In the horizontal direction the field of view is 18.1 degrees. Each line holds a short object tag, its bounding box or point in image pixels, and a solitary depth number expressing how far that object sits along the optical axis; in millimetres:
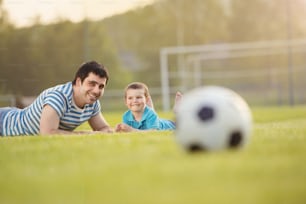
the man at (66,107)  8541
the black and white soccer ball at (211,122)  4647
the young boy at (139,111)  9667
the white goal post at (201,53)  26394
